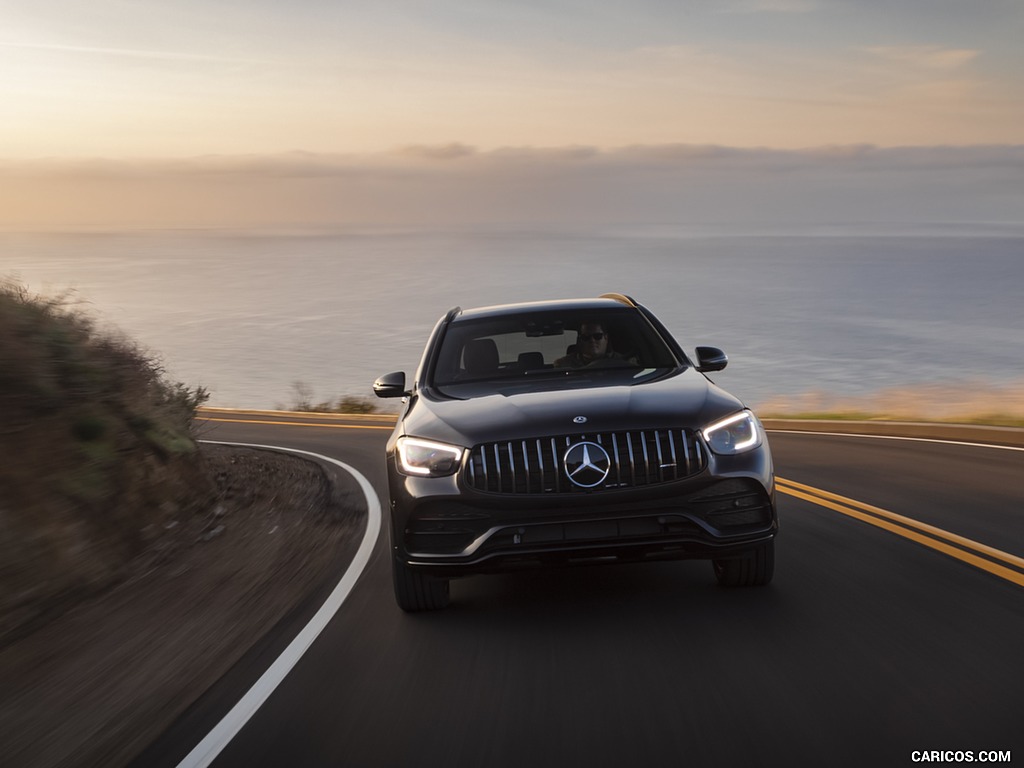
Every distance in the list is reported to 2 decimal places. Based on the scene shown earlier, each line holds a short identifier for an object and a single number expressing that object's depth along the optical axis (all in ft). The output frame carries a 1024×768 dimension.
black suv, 17.57
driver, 23.57
